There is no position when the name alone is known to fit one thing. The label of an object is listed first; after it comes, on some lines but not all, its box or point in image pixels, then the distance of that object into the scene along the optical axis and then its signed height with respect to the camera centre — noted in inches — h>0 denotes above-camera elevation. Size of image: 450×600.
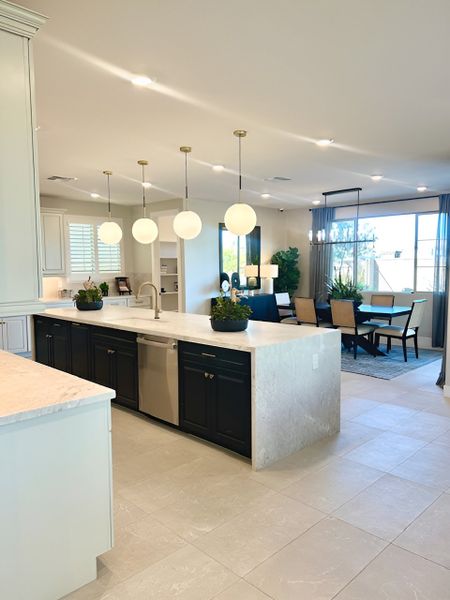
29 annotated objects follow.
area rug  234.7 -58.8
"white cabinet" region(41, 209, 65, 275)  296.8 +14.1
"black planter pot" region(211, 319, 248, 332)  147.1 -21.1
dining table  263.7 -32.3
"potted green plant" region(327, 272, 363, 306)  281.6 -20.9
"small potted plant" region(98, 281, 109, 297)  283.1 -18.5
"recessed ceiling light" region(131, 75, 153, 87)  111.7 +46.5
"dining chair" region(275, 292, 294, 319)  352.7 -32.1
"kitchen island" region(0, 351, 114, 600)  71.1 -38.4
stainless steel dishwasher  151.2 -40.7
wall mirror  336.8 +2.1
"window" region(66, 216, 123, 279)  315.9 +8.7
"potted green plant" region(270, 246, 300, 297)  368.5 -7.2
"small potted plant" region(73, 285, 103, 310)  217.3 -18.4
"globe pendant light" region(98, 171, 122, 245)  216.5 +14.4
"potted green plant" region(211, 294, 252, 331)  147.2 -18.0
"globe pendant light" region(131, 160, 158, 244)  205.5 +15.0
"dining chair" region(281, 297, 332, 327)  283.7 -33.7
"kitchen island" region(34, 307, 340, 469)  125.2 -36.4
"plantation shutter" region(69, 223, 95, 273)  316.5 +10.9
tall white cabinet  80.9 +17.5
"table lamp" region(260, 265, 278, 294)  348.5 -7.5
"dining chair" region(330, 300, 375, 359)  262.5 -36.2
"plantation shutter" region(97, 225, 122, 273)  333.8 +3.4
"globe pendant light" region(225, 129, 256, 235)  168.6 +16.5
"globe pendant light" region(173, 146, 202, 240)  183.0 +15.7
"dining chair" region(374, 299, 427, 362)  257.4 -40.8
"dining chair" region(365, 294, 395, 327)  297.7 -26.5
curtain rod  304.7 +43.5
